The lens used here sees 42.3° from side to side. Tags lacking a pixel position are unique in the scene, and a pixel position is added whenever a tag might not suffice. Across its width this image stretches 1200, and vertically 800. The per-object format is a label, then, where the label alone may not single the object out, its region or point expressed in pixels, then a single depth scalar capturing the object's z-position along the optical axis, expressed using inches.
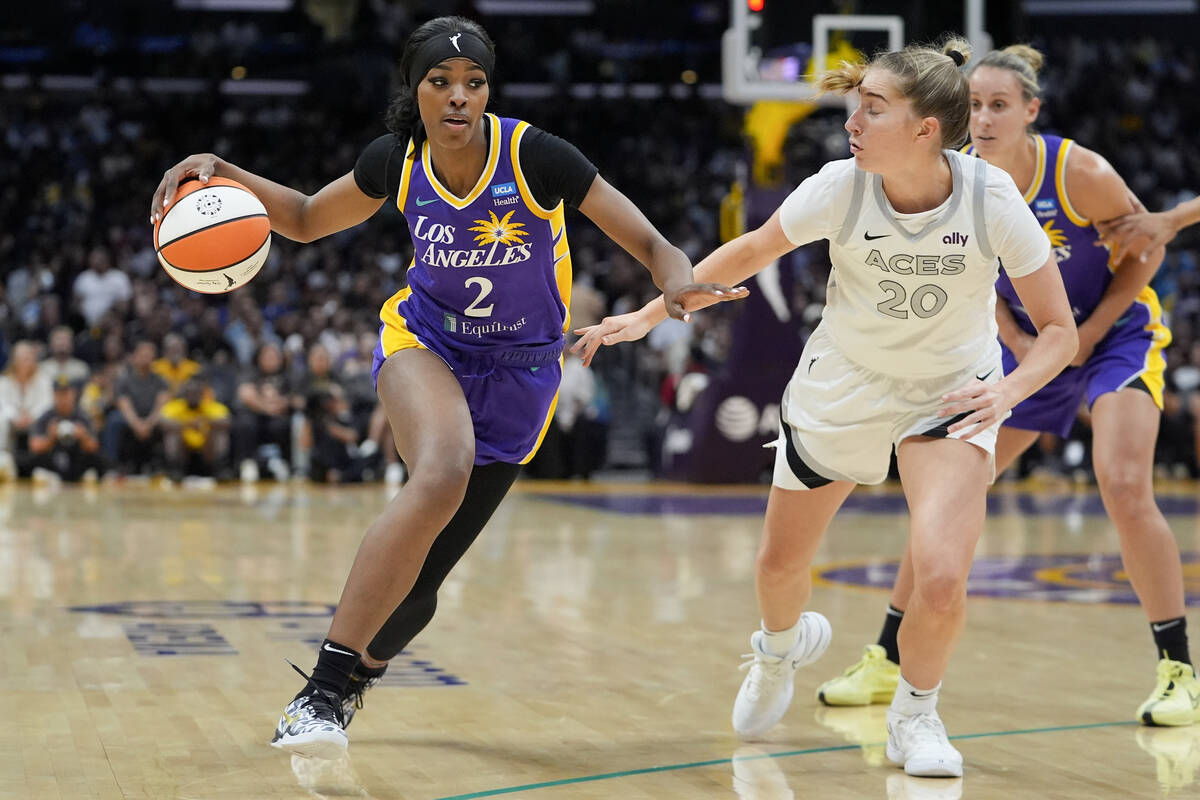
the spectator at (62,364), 575.5
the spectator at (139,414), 570.3
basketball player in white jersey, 155.8
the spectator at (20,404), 565.9
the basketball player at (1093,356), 191.2
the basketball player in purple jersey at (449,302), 157.0
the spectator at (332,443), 578.6
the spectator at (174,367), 582.9
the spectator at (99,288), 699.4
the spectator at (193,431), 569.6
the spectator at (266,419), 584.4
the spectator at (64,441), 561.0
